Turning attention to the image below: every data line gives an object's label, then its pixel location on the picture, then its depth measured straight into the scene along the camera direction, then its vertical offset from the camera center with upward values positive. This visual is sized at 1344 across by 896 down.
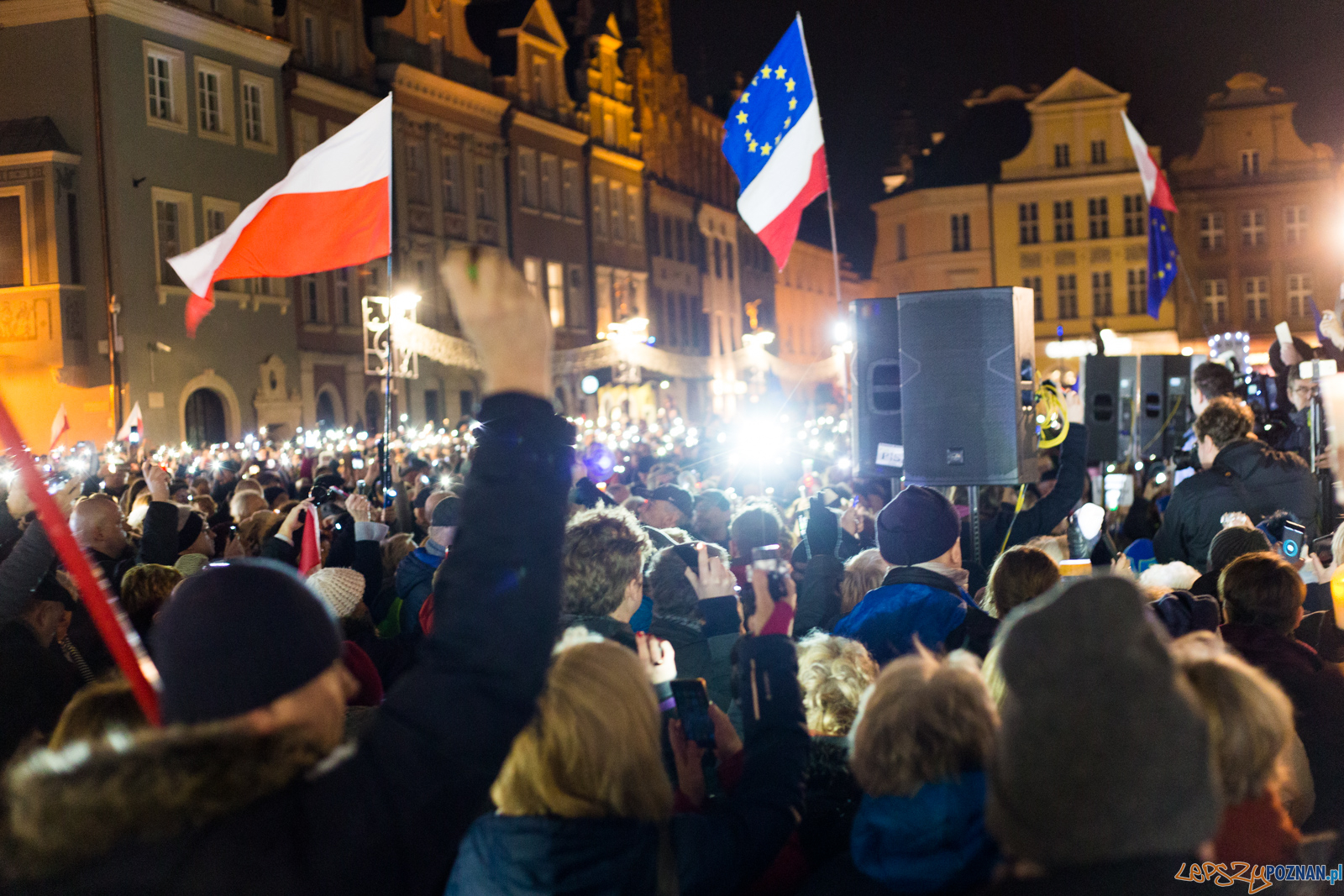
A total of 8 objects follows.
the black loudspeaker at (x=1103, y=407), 12.95 -0.19
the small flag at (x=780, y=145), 10.09 +2.02
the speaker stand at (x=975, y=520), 7.04 -0.69
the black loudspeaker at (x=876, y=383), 7.95 +0.08
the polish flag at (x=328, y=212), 8.39 +1.33
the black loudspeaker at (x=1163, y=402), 13.93 -0.17
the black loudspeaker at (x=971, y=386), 7.25 +0.04
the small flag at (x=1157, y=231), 14.45 +1.87
